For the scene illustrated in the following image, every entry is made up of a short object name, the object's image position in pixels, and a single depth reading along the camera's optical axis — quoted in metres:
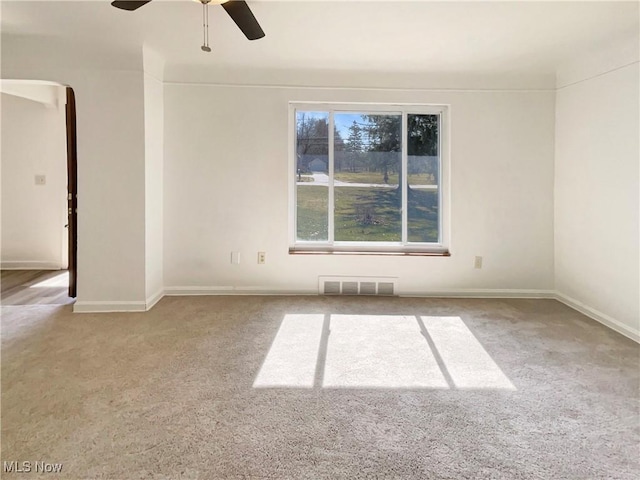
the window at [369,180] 4.09
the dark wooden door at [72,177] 3.62
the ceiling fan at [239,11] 2.07
